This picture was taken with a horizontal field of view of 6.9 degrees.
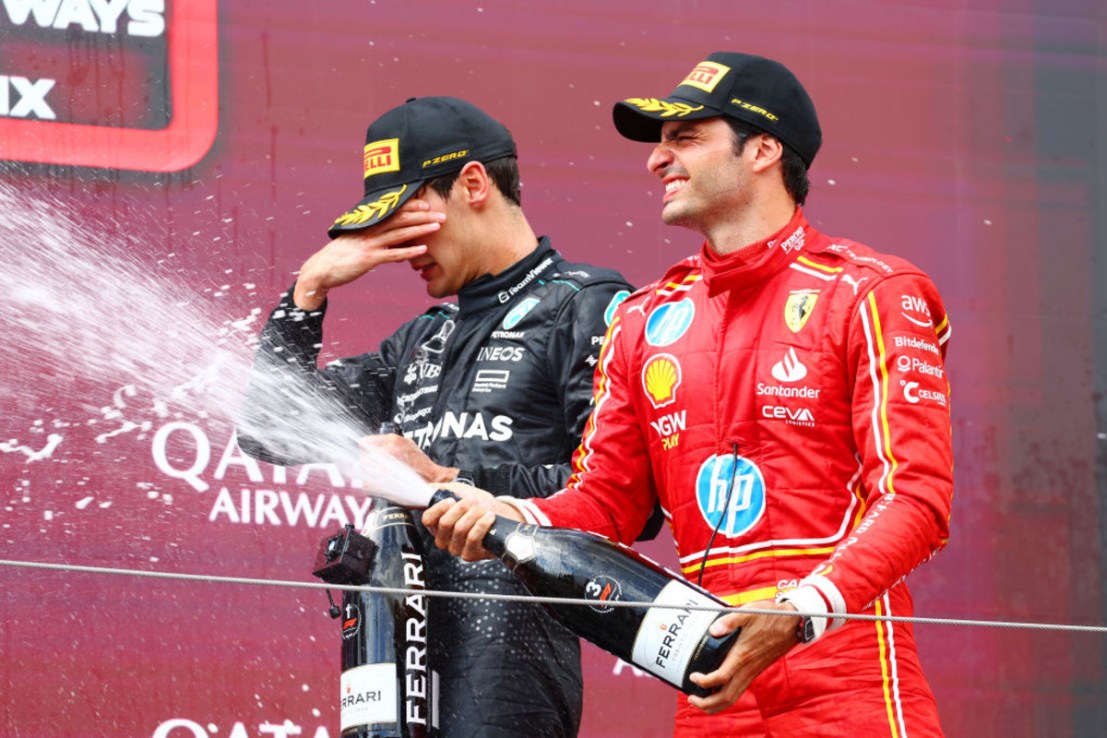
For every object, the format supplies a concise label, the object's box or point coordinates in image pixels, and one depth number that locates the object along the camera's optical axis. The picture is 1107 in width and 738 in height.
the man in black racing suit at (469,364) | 13.89
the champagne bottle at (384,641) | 13.79
